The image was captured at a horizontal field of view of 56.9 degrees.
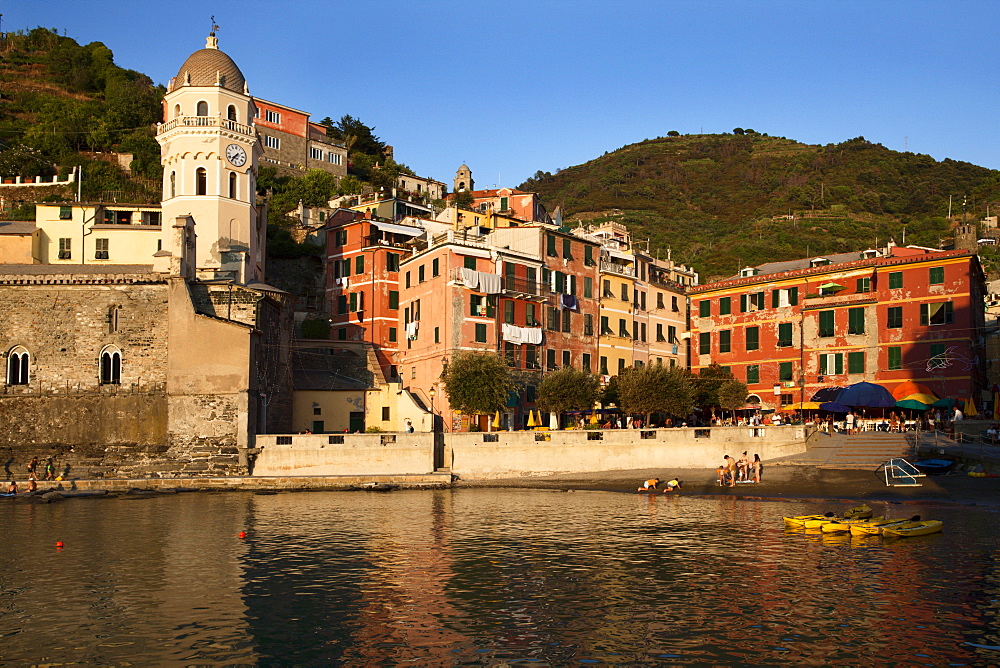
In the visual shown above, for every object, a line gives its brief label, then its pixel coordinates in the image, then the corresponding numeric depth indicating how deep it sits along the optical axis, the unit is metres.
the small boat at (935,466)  40.34
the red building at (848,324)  53.84
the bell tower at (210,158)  56.69
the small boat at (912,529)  29.14
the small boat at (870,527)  29.59
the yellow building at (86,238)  61.12
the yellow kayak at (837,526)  30.17
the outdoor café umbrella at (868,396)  49.84
